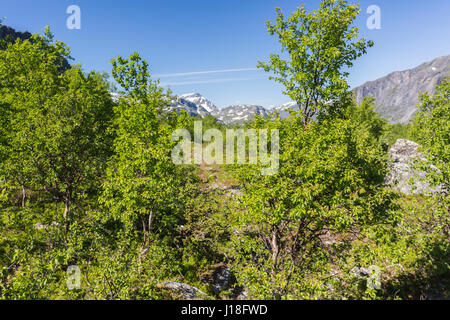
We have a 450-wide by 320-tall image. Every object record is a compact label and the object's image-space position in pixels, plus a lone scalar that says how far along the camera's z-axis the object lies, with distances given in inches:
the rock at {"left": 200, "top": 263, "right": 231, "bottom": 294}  742.4
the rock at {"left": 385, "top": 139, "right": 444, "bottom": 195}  1262.7
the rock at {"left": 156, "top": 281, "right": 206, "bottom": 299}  544.5
